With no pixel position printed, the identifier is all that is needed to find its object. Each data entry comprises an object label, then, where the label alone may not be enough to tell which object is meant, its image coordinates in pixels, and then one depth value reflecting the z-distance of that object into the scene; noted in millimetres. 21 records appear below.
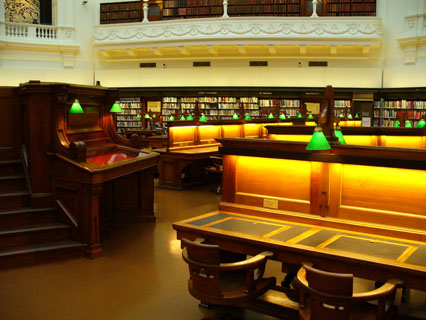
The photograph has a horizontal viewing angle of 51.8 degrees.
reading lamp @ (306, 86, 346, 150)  3428
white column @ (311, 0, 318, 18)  14648
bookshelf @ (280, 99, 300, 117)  16125
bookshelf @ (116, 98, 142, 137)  16922
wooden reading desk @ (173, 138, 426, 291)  2832
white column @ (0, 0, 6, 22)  16047
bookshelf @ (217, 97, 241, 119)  16219
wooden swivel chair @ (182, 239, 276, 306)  2832
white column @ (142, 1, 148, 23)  15773
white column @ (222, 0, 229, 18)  15105
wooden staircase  4754
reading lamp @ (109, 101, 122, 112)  6918
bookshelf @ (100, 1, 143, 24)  16844
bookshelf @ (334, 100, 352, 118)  15742
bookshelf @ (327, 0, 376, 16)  15398
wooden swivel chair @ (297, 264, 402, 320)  2393
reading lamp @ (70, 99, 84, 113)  5425
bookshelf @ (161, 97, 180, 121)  16562
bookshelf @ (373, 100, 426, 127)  14547
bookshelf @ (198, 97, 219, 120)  16281
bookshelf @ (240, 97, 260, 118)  16109
